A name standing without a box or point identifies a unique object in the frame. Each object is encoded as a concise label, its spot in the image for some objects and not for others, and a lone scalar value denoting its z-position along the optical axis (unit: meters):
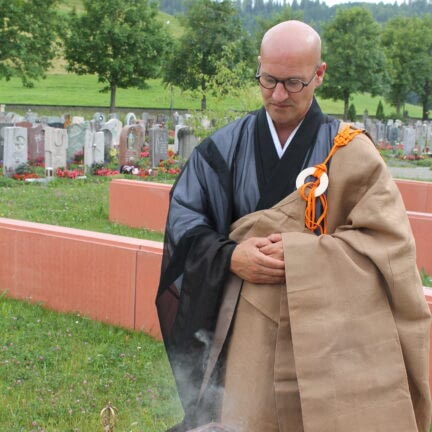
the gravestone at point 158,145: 16.31
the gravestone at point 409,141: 24.00
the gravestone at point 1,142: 15.52
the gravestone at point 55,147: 14.48
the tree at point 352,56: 42.88
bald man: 2.40
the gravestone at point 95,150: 15.27
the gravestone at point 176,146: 18.84
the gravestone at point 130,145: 15.82
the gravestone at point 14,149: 14.02
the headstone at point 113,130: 17.33
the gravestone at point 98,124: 19.30
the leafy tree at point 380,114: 42.06
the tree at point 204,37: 39.09
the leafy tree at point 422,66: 50.38
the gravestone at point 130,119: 23.10
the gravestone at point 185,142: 16.83
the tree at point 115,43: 37.50
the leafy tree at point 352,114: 42.81
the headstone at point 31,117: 24.50
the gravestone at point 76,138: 16.25
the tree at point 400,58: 50.00
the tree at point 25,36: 31.72
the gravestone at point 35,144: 15.99
